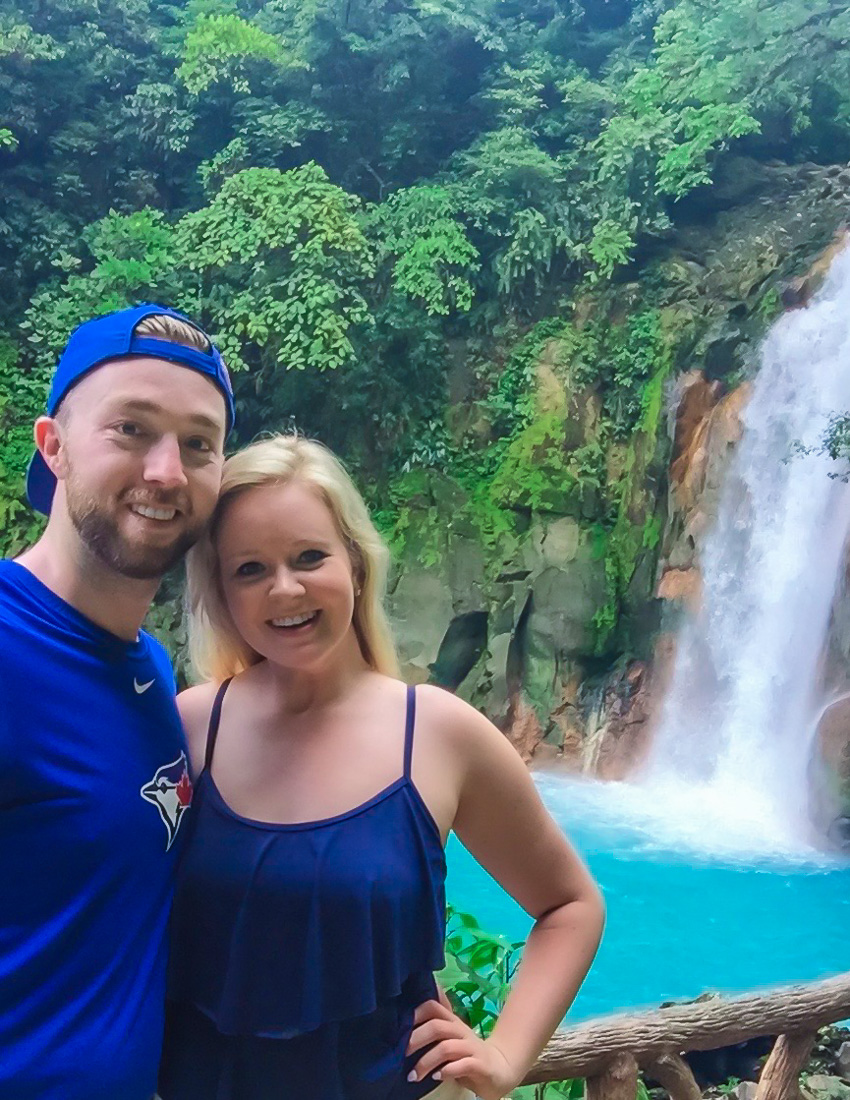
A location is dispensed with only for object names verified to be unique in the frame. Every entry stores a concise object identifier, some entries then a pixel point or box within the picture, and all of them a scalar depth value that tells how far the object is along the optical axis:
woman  1.08
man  0.99
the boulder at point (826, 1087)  2.94
